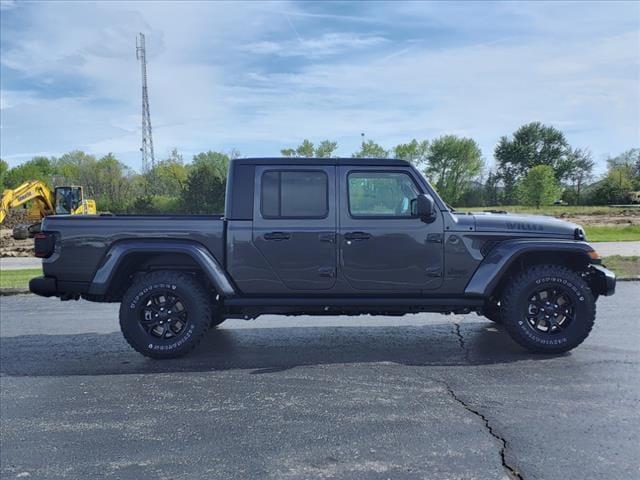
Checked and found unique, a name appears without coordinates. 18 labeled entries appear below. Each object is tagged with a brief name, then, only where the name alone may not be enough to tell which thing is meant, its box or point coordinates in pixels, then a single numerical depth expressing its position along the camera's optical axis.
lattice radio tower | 59.12
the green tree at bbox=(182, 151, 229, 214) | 30.78
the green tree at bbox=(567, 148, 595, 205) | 68.71
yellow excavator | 27.03
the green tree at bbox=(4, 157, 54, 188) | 64.12
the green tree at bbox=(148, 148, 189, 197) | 50.28
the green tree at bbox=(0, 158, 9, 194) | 62.12
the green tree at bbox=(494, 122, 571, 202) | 92.50
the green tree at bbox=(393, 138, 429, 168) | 71.50
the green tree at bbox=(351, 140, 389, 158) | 48.39
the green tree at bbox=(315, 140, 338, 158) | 53.21
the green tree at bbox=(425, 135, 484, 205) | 84.50
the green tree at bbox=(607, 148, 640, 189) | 40.65
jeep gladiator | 5.62
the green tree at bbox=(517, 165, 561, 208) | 50.81
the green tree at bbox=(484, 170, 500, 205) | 69.88
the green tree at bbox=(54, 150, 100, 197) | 59.14
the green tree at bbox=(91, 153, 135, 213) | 50.94
